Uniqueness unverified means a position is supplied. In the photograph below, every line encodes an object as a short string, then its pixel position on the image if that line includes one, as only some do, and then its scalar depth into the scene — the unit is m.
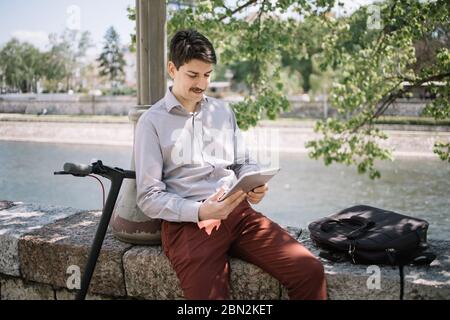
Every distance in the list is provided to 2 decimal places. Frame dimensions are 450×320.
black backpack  2.24
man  2.10
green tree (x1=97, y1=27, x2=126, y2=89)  30.76
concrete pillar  2.78
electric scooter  2.12
